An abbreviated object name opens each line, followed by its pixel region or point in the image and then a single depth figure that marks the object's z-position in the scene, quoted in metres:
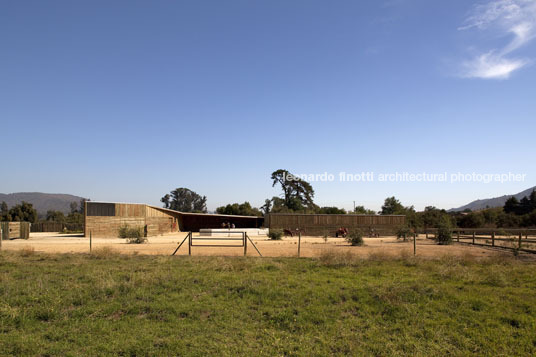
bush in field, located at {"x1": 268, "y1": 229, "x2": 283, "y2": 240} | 36.12
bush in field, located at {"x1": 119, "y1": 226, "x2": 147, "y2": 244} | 30.19
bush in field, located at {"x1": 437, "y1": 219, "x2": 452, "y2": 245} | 30.22
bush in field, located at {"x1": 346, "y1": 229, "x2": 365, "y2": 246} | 28.79
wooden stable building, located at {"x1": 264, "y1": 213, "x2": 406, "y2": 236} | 45.84
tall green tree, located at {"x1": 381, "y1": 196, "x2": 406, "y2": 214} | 81.56
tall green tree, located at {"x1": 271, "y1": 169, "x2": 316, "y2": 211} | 85.38
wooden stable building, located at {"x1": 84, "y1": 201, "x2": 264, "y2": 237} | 38.69
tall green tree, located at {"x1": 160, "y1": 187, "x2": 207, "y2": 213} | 141.25
